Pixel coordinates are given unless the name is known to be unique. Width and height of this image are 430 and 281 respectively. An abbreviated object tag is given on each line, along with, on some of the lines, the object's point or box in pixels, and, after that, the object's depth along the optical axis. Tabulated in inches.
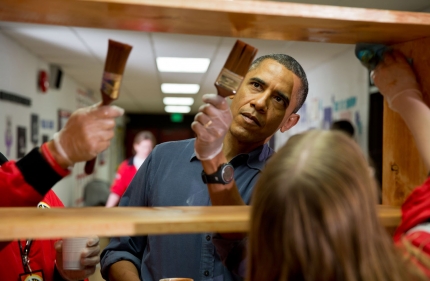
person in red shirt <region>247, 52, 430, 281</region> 25.5
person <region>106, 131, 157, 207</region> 187.6
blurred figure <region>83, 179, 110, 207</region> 263.0
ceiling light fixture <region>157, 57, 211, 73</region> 201.8
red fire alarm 194.2
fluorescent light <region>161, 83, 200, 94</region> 287.0
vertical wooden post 40.3
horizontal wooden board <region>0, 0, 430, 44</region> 32.7
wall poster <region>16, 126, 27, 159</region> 166.4
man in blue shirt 50.9
